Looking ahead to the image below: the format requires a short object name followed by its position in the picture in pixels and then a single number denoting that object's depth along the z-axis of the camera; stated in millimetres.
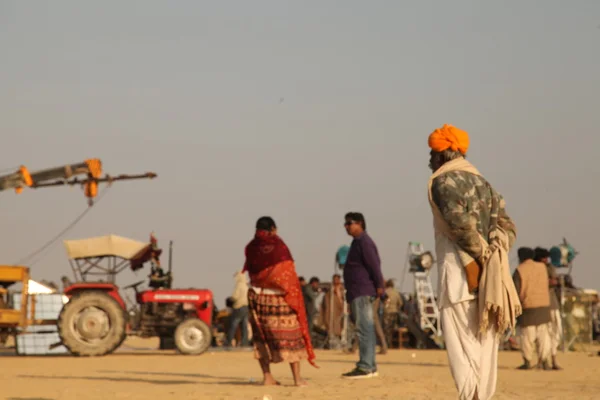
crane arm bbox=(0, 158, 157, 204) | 27141
